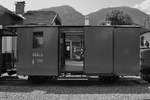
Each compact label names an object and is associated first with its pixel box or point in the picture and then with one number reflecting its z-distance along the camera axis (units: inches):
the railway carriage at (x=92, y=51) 470.3
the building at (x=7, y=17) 685.6
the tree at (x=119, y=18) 2175.2
